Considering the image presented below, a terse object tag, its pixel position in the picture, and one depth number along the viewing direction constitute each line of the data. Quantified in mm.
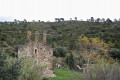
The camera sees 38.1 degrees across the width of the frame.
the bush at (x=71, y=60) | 23669
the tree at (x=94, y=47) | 16906
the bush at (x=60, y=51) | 32150
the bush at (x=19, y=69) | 7690
